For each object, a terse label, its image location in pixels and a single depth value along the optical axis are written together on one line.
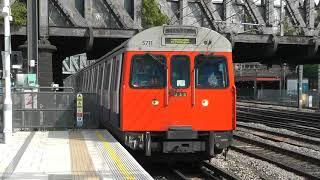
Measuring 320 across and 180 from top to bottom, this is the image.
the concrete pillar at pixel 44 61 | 22.97
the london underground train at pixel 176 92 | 12.16
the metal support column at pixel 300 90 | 44.60
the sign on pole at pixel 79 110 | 16.70
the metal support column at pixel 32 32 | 20.75
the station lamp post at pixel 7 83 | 13.64
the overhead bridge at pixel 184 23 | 23.77
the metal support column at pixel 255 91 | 76.02
